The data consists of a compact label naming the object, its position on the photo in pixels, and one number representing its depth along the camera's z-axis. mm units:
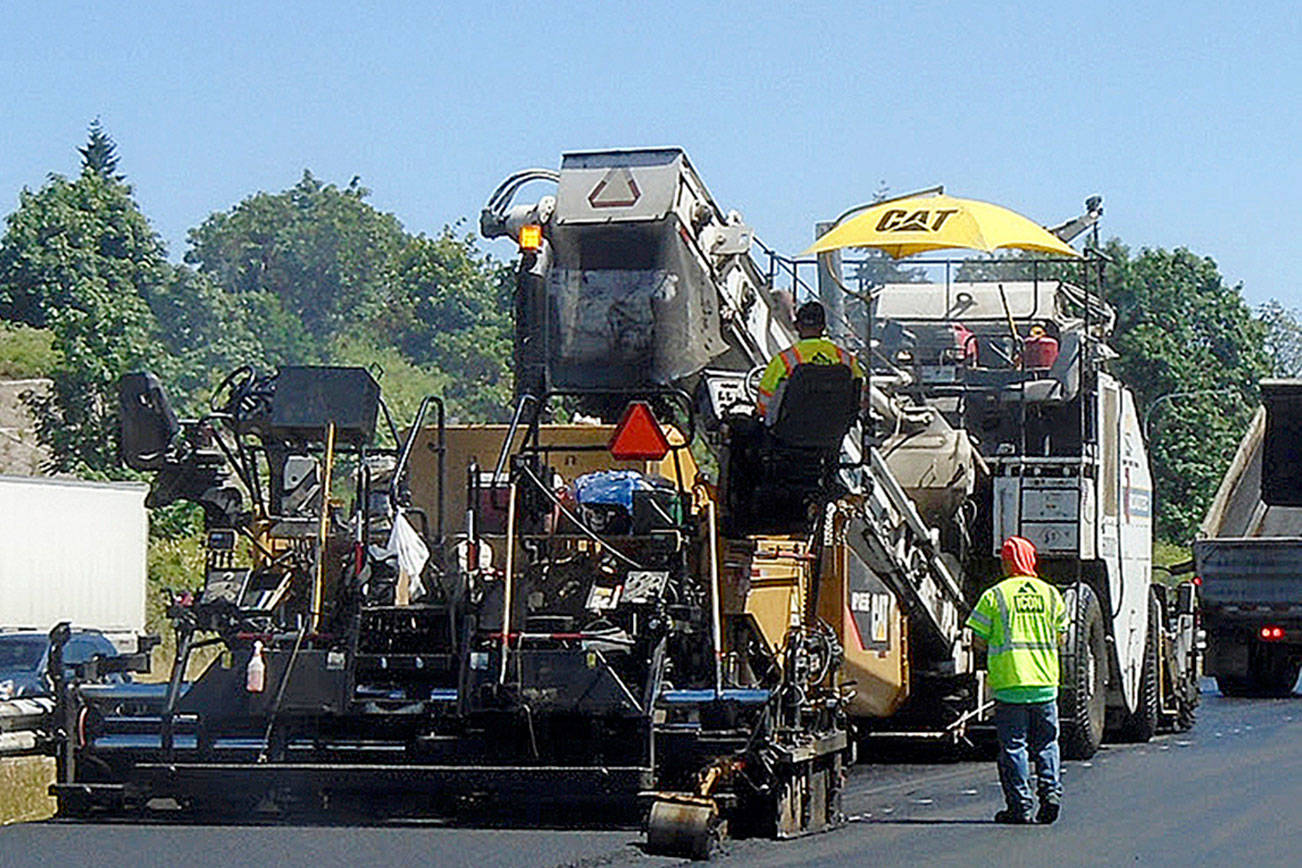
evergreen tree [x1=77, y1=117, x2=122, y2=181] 93438
